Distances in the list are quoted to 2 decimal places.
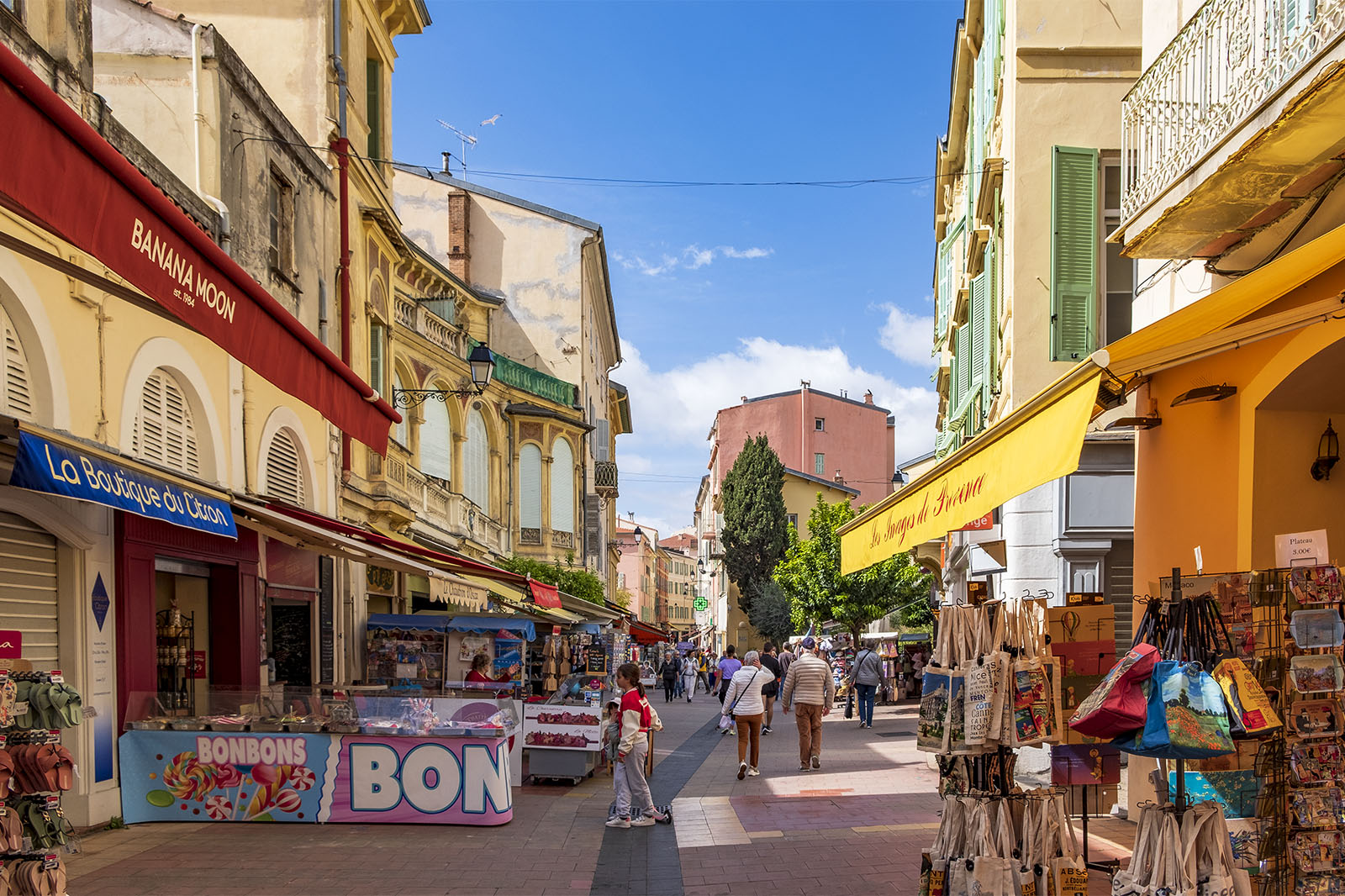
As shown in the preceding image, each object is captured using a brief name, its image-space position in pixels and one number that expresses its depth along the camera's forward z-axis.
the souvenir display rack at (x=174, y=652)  11.69
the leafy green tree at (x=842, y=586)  38.50
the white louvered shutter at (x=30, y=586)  8.66
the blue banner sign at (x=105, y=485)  7.18
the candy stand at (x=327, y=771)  10.02
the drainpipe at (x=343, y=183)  17.03
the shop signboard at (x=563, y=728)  13.15
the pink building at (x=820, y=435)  72.00
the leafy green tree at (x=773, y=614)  56.22
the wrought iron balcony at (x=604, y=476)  45.25
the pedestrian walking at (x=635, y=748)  10.13
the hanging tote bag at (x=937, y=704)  6.72
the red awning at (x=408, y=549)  12.35
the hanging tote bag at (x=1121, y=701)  5.34
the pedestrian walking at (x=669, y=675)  37.41
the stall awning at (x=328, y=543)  11.27
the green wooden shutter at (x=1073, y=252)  12.18
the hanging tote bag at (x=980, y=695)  6.26
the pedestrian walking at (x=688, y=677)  39.36
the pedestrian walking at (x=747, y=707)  13.89
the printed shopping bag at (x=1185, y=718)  5.05
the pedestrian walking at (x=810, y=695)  14.33
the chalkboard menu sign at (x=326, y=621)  16.27
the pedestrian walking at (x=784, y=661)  23.87
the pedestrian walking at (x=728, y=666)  24.28
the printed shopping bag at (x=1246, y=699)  5.27
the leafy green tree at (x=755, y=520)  58.12
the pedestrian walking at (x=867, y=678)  22.08
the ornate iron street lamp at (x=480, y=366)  16.53
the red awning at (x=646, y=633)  36.68
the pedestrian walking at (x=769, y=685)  21.56
